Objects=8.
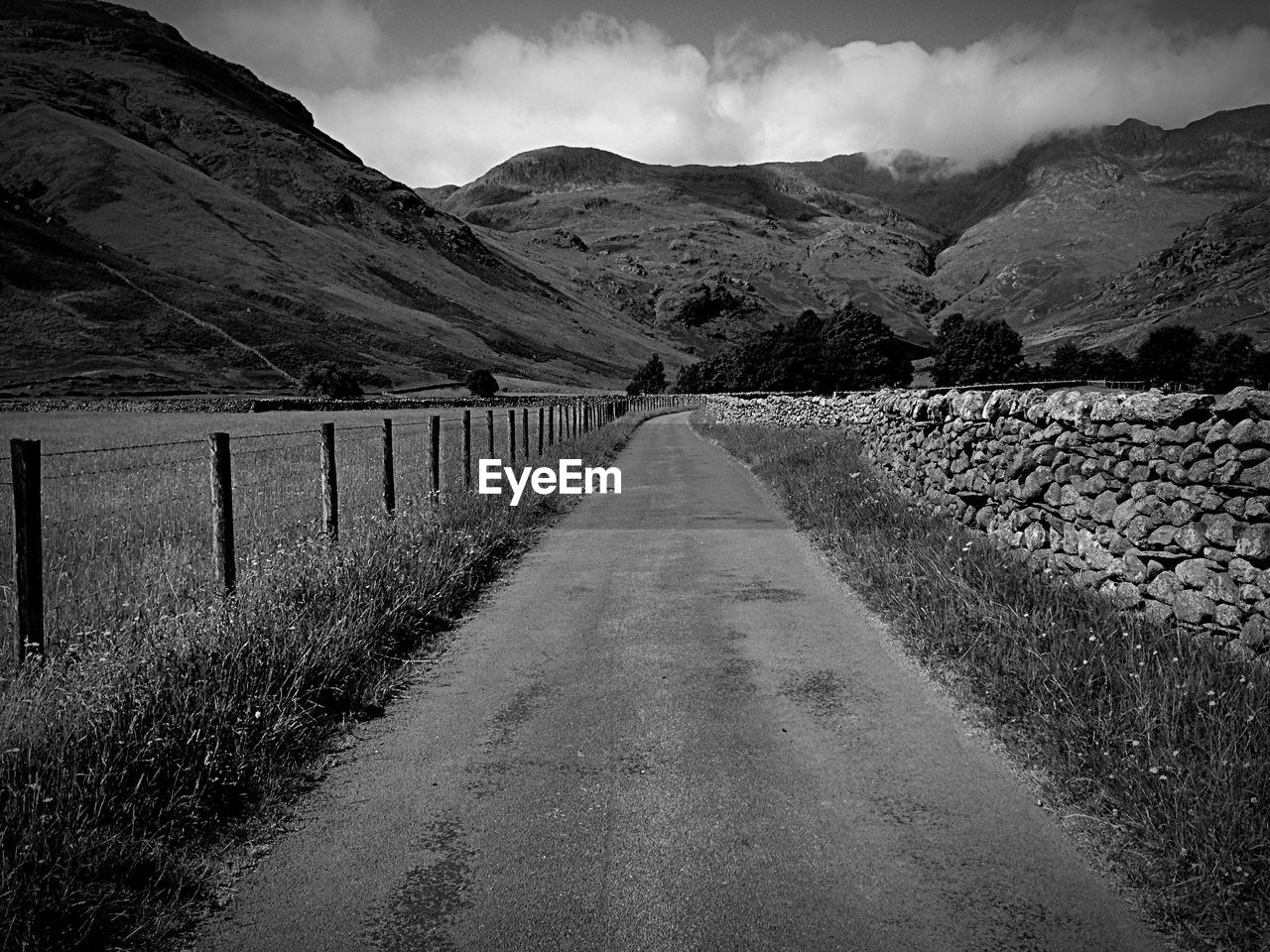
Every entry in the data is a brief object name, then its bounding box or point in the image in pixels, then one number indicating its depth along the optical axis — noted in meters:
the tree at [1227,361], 67.00
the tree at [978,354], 97.56
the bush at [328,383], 88.31
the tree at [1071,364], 102.38
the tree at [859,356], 99.69
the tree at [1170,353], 93.12
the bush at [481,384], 111.00
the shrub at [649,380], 150.25
